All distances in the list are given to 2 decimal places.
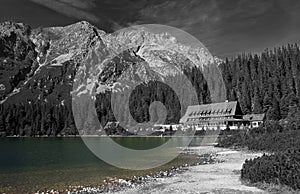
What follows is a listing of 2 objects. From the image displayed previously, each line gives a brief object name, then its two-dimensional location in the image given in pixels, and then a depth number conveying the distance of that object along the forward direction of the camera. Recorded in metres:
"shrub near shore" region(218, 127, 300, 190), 19.91
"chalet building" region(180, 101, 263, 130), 120.62
